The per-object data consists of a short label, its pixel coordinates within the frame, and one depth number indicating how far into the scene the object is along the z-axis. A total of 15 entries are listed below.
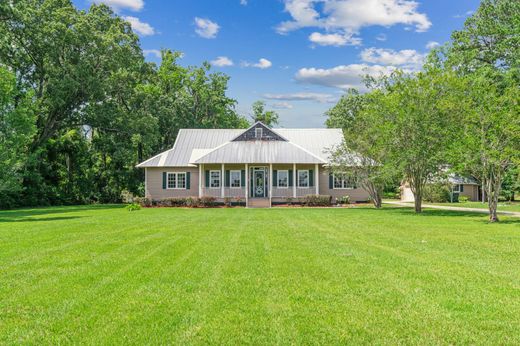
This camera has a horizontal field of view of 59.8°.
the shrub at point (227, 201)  29.03
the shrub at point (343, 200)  30.40
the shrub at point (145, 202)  29.31
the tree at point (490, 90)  16.88
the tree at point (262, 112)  74.38
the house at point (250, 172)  29.42
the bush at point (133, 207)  24.42
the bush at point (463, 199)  38.71
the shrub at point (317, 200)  28.83
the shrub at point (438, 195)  36.69
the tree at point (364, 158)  23.64
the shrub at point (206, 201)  28.64
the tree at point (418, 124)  20.89
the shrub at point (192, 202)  28.78
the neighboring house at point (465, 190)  41.91
